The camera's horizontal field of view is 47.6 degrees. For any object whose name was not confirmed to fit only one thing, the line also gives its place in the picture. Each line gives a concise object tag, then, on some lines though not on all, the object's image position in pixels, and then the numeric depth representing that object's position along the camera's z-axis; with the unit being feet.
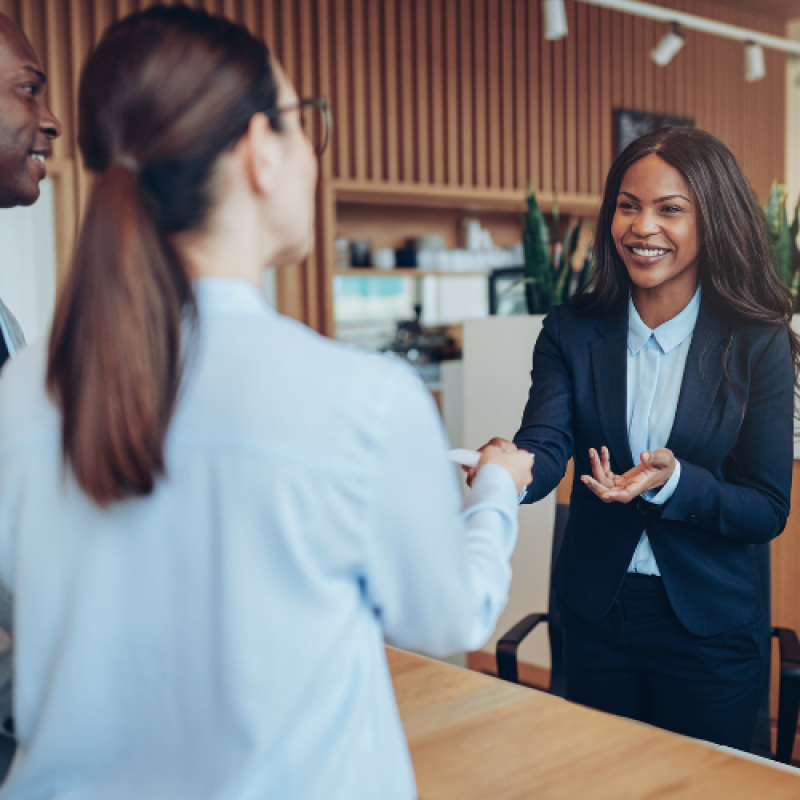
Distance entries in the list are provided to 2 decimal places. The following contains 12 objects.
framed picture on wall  23.75
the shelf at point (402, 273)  19.12
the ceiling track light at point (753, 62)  20.89
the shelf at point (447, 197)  18.86
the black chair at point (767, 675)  5.74
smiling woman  5.14
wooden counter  3.52
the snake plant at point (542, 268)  10.79
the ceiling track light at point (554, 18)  16.78
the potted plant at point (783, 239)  9.47
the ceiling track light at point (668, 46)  18.93
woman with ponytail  2.18
